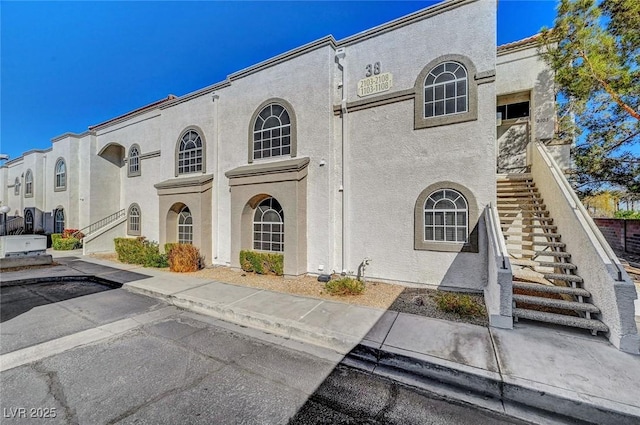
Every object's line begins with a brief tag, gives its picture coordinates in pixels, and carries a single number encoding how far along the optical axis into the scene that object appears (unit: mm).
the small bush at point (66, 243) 16688
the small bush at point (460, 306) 5883
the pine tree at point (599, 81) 8297
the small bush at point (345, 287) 7320
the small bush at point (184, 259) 10328
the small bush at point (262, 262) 9555
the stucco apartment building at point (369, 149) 7512
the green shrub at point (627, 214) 14741
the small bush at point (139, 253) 11297
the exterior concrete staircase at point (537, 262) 5051
